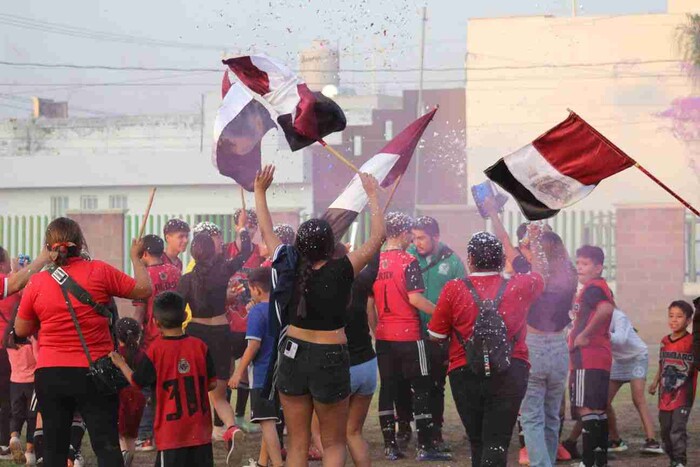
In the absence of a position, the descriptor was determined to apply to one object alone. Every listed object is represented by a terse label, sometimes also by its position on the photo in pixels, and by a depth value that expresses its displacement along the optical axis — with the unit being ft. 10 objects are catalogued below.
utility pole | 217.68
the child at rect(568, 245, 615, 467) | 51.30
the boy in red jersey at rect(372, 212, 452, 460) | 56.06
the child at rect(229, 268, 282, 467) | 48.15
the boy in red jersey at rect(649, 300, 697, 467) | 52.06
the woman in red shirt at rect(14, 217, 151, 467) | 40.40
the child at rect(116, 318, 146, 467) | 47.94
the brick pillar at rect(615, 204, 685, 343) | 124.01
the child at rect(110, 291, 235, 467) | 41.69
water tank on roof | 221.15
